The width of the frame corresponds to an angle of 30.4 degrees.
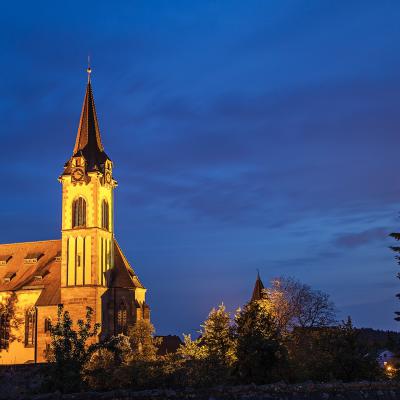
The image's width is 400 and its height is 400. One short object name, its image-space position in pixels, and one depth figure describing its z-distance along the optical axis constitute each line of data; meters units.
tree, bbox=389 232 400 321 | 36.56
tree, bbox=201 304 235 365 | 39.03
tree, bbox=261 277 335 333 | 65.88
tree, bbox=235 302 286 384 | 32.09
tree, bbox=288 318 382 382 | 34.00
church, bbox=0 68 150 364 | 71.44
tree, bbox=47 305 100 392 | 30.98
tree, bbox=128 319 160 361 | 63.04
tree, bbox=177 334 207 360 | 41.66
